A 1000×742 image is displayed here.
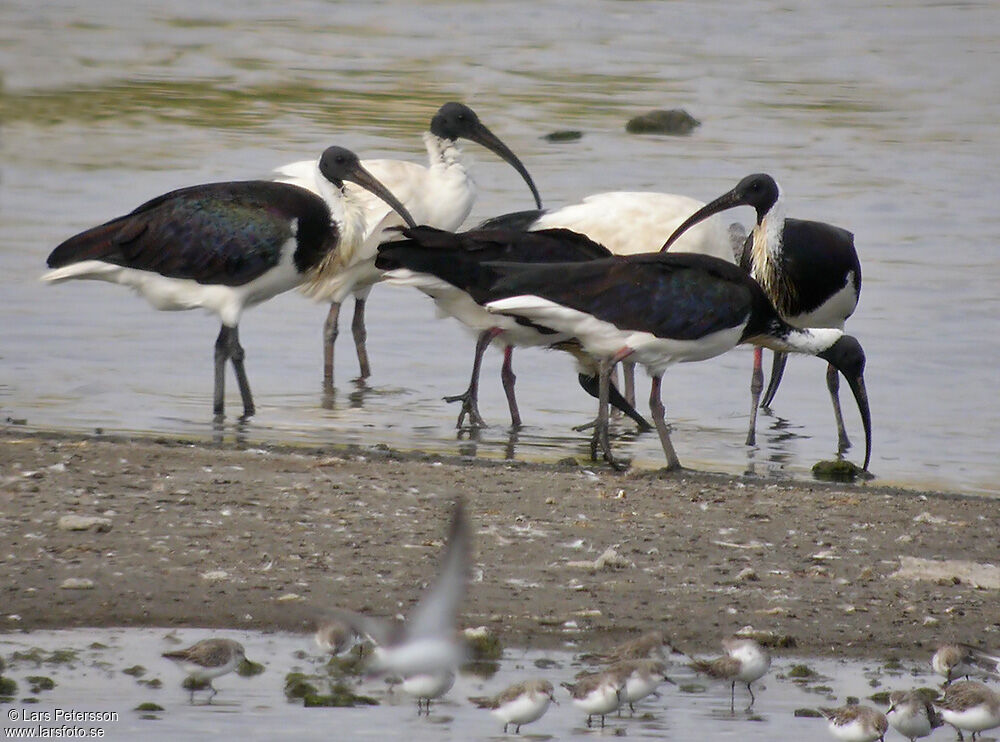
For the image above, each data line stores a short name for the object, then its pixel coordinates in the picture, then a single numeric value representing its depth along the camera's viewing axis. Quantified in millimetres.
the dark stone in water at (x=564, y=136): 43094
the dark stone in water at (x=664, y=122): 43781
